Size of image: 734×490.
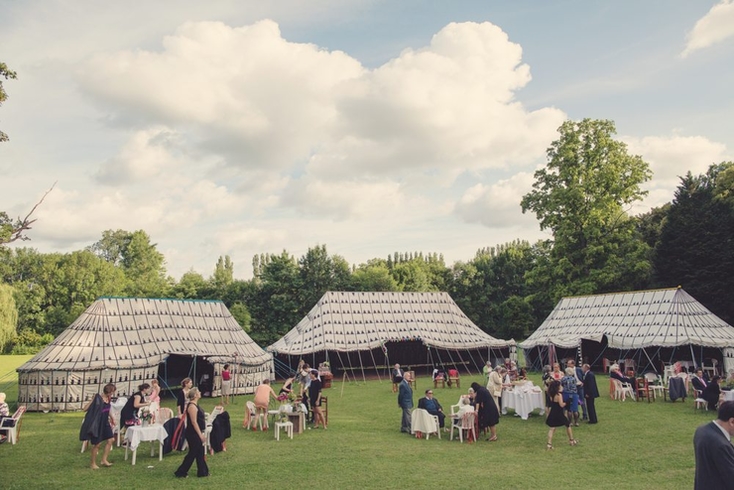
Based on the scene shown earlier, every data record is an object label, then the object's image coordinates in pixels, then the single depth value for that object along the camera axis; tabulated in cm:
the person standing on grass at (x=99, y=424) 905
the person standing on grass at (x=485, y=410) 1119
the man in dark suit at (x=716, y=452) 417
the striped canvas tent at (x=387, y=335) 2456
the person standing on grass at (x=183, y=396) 1081
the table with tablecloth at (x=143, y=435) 951
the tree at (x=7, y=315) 2999
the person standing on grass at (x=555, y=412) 1016
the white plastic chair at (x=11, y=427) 1128
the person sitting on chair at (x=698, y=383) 1473
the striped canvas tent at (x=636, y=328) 2086
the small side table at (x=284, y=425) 1155
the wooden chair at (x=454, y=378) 2060
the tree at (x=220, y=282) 3750
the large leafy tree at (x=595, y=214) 2894
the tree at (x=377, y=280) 4564
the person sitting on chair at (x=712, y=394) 1389
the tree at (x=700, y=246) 2661
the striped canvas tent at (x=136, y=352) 1574
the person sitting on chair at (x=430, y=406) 1188
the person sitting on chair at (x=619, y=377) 1670
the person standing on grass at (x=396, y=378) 1955
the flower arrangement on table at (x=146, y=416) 1042
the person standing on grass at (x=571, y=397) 1235
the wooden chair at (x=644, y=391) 1602
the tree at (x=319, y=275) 3672
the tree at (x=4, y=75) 1216
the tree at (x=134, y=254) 5728
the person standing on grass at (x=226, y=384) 1712
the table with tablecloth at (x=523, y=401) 1370
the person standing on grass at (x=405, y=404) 1207
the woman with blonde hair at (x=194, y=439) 824
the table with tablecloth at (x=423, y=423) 1157
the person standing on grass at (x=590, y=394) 1269
